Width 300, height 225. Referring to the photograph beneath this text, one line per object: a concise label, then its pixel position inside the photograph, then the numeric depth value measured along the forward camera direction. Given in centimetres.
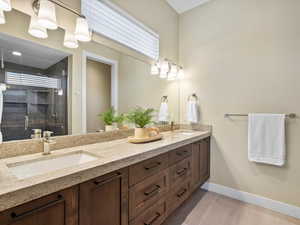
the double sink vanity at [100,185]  66
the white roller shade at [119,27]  151
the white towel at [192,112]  238
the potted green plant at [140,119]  165
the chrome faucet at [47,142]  111
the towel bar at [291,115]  174
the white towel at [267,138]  178
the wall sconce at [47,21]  108
